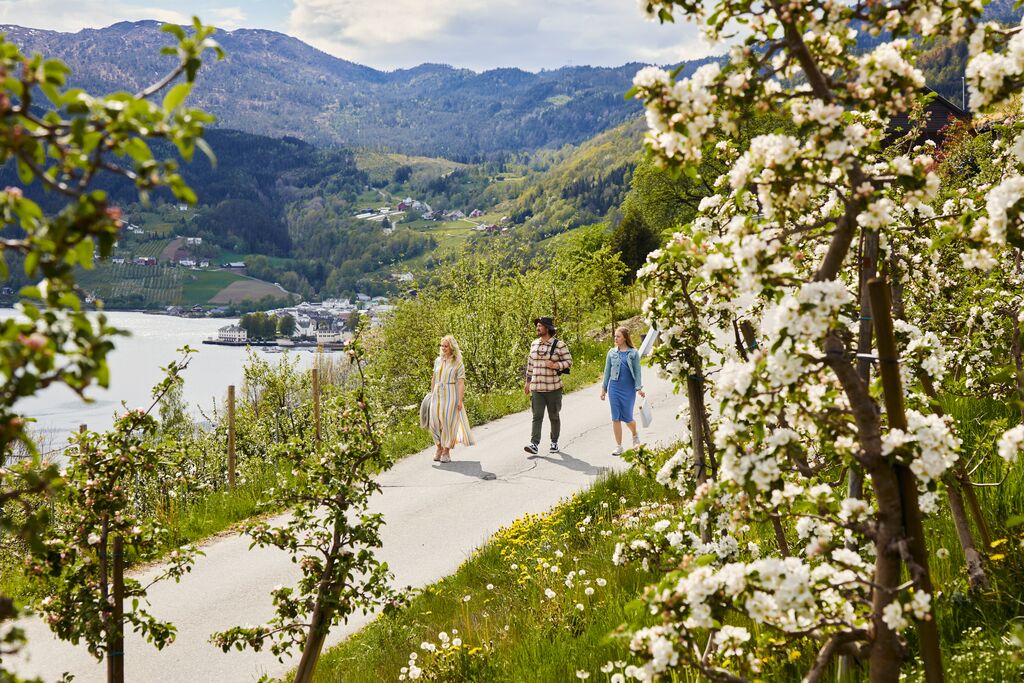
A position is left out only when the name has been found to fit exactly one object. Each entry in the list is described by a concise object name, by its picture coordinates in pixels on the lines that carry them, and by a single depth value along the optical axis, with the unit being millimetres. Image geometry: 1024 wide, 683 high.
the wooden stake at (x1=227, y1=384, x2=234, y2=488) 12614
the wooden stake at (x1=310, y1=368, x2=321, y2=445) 15019
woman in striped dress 13297
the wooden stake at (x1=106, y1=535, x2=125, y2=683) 4566
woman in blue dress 12656
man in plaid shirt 13094
